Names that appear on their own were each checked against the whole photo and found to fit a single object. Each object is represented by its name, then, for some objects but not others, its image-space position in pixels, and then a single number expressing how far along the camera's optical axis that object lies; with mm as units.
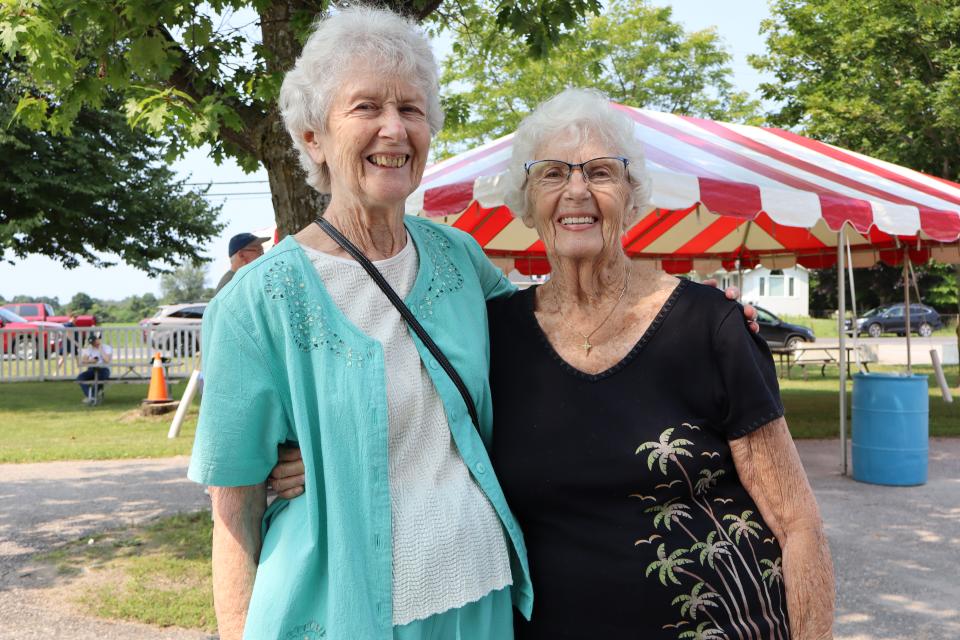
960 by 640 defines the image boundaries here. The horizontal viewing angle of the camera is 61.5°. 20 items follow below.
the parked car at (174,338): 17312
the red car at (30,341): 17594
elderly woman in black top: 1882
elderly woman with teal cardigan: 1581
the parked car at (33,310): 34094
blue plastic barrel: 7734
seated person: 15242
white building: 59438
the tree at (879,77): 16469
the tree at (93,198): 18734
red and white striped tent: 6305
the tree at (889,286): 42938
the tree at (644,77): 22141
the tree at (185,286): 104688
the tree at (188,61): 4207
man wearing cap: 7244
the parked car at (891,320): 37375
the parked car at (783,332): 26647
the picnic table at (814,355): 16281
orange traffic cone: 13367
